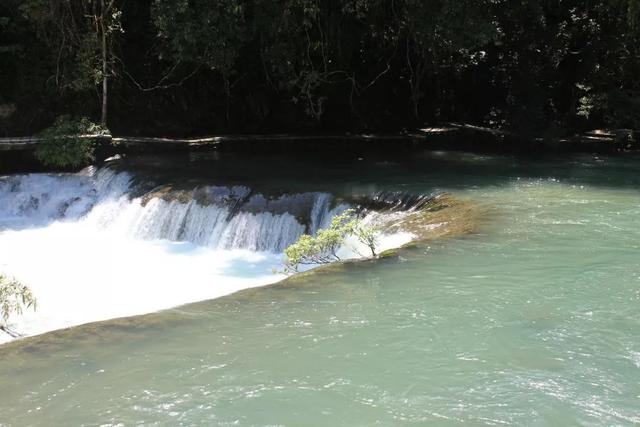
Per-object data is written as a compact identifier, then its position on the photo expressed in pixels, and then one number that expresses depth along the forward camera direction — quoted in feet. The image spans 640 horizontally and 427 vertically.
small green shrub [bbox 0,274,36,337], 20.88
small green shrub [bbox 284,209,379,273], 26.71
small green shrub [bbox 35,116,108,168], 52.65
